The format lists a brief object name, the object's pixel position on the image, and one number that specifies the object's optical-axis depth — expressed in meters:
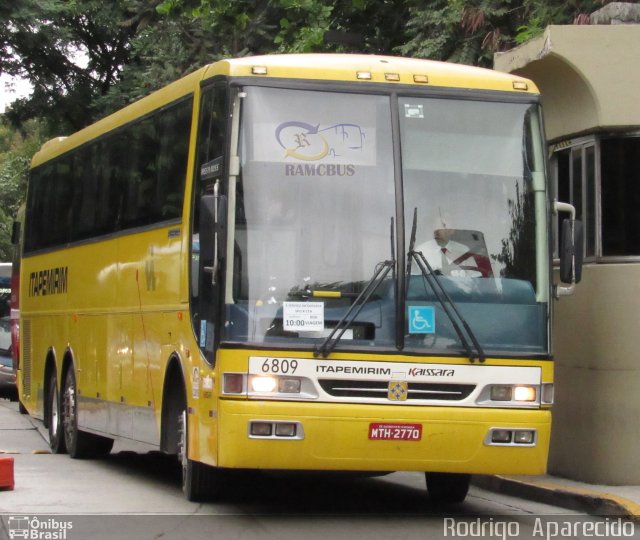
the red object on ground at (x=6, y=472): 12.07
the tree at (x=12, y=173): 36.75
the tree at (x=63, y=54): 30.44
